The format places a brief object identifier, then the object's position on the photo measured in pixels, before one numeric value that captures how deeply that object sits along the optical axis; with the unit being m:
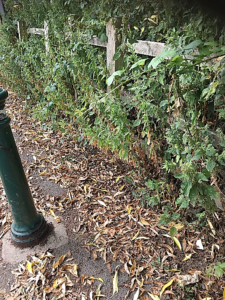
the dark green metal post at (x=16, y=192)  1.70
